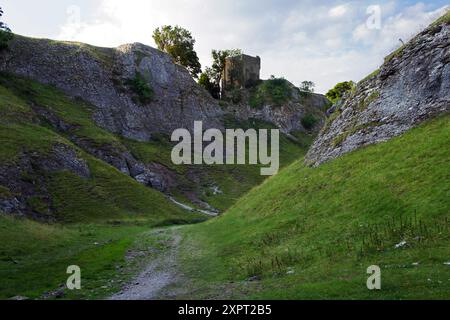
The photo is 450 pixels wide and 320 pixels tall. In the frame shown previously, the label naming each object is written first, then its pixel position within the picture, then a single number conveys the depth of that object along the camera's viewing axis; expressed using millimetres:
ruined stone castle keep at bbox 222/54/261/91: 147375
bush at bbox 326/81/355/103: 159125
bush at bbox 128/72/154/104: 111312
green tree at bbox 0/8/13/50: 94312
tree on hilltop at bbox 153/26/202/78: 143250
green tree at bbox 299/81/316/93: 168000
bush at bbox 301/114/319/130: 148375
